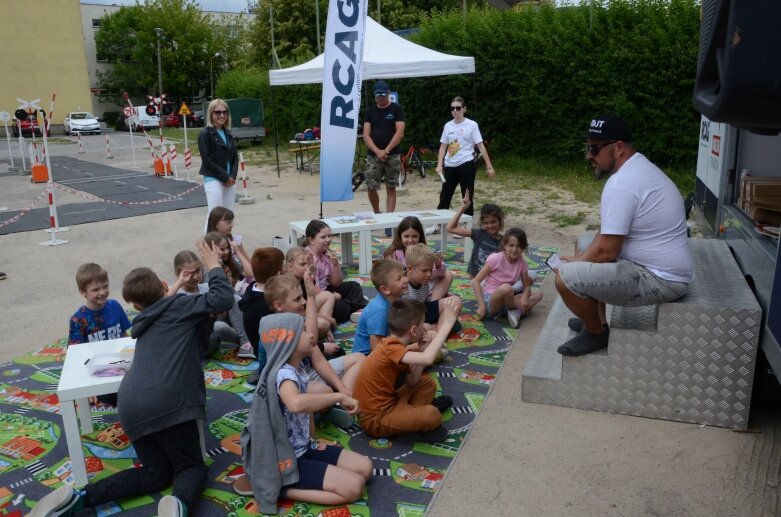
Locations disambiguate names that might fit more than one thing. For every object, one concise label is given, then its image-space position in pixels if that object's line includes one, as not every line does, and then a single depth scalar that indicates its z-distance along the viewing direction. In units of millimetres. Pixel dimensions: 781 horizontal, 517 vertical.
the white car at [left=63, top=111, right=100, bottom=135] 37094
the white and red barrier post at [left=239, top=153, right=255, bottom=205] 12191
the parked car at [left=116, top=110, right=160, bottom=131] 40406
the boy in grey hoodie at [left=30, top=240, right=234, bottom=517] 3103
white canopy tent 11117
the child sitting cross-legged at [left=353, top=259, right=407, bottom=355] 4180
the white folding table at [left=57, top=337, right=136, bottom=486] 3227
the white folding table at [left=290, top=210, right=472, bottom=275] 7066
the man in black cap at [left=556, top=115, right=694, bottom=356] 3668
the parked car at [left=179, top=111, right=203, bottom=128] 42281
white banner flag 7445
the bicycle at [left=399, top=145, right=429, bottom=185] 14602
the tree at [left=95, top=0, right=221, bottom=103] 50906
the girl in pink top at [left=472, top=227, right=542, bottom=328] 5477
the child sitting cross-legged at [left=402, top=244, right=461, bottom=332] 4754
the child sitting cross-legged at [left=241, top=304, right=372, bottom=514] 3018
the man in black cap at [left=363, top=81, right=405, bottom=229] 8672
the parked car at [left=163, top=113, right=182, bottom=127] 42000
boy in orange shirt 3590
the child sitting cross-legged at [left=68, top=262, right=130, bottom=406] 4113
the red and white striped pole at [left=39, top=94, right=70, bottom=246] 9039
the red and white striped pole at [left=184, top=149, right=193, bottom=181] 15814
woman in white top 8320
